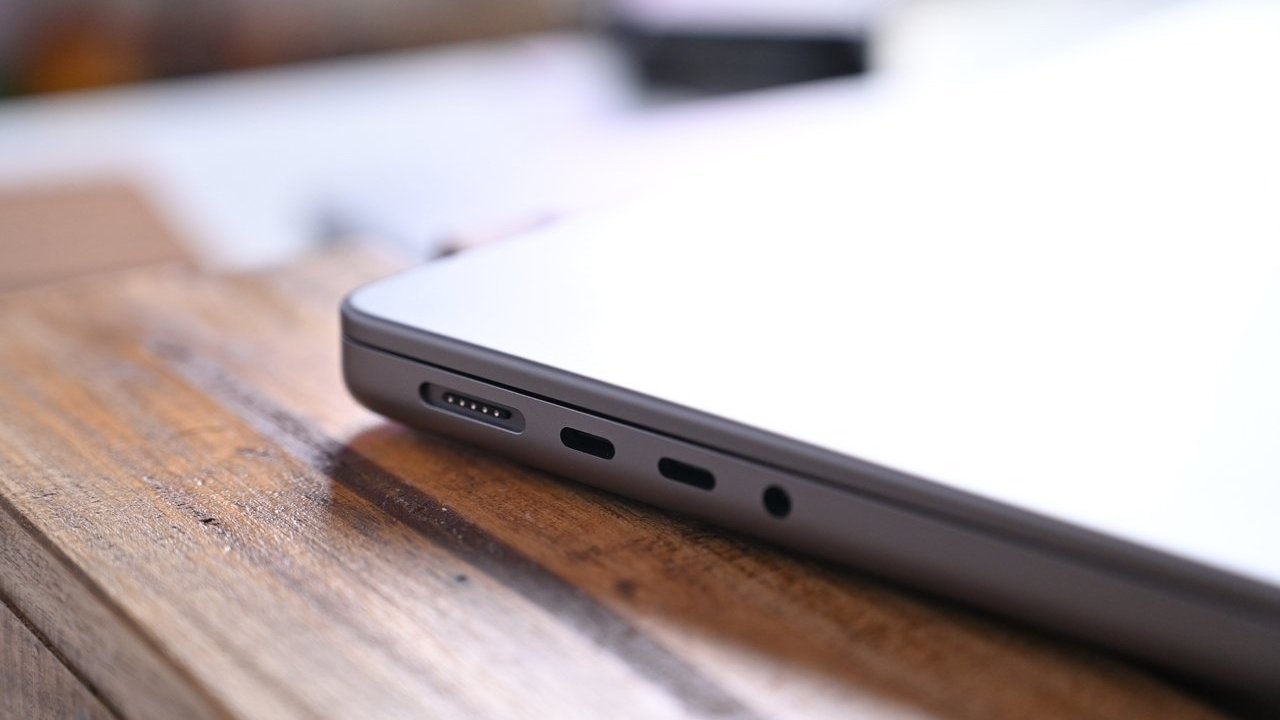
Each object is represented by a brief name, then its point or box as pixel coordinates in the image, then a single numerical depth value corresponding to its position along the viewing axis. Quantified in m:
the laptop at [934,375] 0.27
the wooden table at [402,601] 0.28
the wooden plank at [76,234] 0.96
